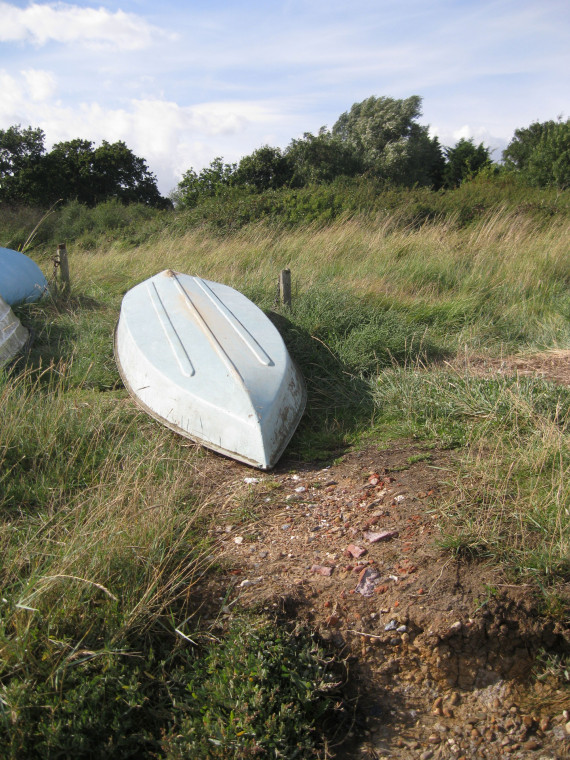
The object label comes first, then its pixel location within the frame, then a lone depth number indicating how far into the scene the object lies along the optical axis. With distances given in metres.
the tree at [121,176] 21.03
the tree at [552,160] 16.59
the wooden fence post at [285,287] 5.99
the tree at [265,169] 17.41
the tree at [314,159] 17.23
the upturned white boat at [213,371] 3.68
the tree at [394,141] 23.33
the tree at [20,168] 18.72
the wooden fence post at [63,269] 7.42
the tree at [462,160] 26.03
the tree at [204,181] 17.09
